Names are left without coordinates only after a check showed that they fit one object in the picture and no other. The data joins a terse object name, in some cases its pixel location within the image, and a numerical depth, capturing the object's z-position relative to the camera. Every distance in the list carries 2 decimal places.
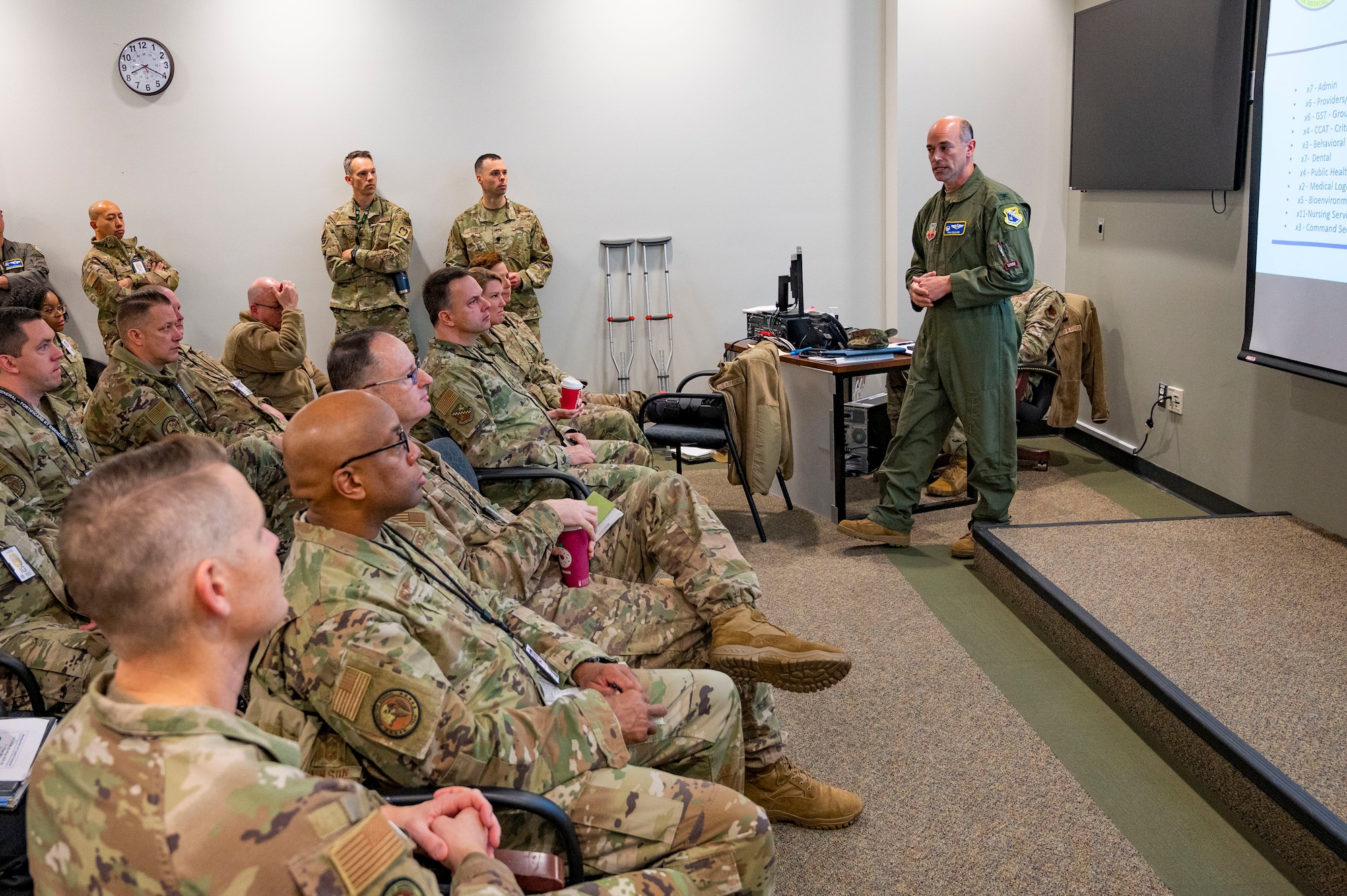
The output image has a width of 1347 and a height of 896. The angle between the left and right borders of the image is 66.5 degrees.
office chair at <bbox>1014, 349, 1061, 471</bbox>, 4.79
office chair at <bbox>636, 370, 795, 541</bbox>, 4.28
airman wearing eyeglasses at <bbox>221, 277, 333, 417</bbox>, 4.66
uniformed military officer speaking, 3.81
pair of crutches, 6.71
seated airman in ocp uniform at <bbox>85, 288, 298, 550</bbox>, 3.47
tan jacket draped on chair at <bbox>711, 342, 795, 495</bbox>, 4.30
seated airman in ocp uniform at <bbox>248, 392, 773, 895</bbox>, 1.51
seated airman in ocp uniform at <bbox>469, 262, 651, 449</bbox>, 3.81
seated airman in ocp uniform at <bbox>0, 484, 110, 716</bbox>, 2.22
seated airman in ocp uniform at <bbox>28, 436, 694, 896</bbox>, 0.98
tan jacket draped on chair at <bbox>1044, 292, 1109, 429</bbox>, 5.05
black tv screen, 4.04
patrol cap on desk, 4.56
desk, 4.23
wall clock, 6.23
